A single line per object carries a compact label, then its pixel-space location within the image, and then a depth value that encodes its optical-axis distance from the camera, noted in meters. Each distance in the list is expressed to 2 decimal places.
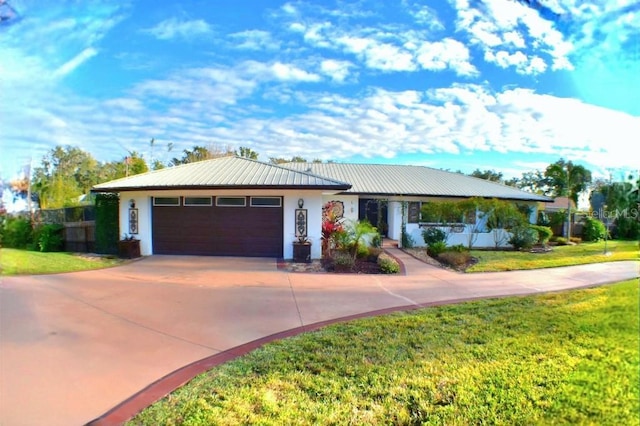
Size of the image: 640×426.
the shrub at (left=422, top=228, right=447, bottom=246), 14.07
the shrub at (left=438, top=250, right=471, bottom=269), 10.76
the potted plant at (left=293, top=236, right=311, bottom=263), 10.95
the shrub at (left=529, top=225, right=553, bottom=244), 9.83
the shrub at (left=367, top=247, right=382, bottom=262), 10.59
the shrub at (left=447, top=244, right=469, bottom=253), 12.01
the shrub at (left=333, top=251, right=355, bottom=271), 9.60
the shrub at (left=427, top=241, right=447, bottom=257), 12.34
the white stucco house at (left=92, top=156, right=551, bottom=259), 11.39
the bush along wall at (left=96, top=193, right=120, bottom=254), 12.59
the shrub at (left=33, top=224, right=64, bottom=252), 11.20
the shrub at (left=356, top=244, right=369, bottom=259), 10.58
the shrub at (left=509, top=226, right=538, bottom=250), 12.53
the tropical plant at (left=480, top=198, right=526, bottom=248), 12.88
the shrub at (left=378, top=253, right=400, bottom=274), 9.23
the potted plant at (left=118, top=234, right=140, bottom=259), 11.63
